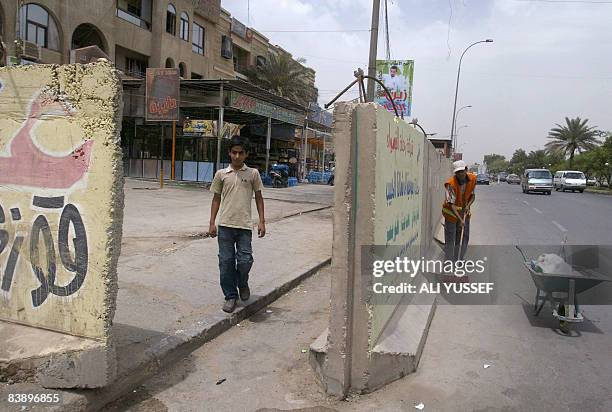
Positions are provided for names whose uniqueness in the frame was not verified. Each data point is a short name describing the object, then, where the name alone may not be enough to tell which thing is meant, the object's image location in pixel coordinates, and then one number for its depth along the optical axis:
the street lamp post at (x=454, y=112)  39.62
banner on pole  16.03
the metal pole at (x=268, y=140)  24.80
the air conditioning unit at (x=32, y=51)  19.36
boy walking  4.93
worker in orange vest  6.68
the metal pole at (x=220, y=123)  20.83
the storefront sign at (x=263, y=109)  21.58
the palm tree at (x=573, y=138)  64.31
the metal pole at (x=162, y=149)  20.45
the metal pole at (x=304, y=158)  30.59
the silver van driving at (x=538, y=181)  32.88
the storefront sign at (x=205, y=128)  23.81
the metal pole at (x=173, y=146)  22.29
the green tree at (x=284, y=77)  33.91
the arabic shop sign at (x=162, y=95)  19.19
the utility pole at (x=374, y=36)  13.30
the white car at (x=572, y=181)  40.22
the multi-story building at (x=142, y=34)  21.52
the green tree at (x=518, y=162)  119.14
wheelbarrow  4.74
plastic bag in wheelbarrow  4.91
